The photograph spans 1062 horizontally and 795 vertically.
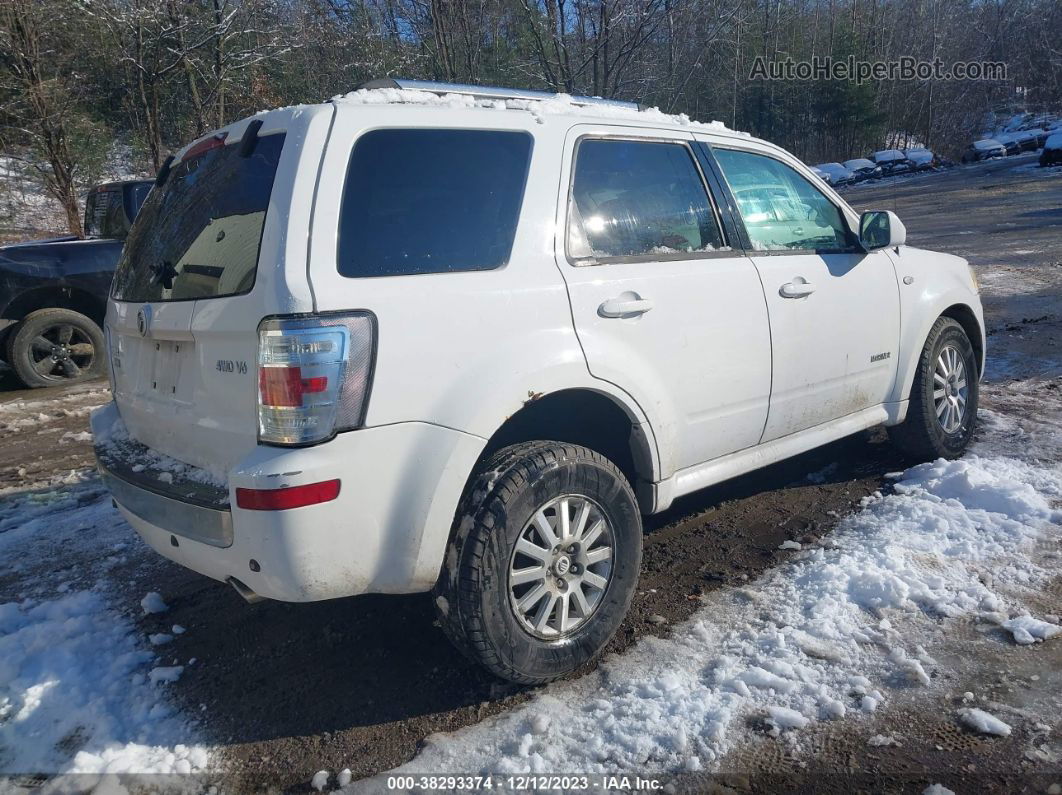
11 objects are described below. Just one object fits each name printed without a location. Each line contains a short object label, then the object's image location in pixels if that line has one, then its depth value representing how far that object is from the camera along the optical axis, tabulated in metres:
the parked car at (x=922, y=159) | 40.81
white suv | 2.40
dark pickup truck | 7.60
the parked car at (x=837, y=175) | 37.91
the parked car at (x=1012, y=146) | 42.97
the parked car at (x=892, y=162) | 40.31
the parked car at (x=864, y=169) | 39.28
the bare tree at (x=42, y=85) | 15.08
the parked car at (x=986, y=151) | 42.00
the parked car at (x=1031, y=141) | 43.00
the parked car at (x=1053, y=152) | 30.95
